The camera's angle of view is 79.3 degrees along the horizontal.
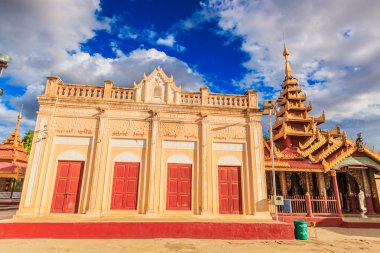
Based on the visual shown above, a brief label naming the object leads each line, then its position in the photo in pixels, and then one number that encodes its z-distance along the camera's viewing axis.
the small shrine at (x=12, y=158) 16.83
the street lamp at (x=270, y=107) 11.50
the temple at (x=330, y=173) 14.65
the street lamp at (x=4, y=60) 6.63
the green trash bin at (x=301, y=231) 9.23
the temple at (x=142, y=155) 10.38
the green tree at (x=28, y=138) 34.22
